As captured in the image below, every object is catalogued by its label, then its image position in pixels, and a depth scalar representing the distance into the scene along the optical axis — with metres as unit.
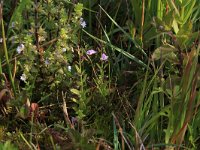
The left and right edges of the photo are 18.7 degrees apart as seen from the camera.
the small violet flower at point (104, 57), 0.93
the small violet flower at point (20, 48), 0.89
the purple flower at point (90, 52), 0.94
